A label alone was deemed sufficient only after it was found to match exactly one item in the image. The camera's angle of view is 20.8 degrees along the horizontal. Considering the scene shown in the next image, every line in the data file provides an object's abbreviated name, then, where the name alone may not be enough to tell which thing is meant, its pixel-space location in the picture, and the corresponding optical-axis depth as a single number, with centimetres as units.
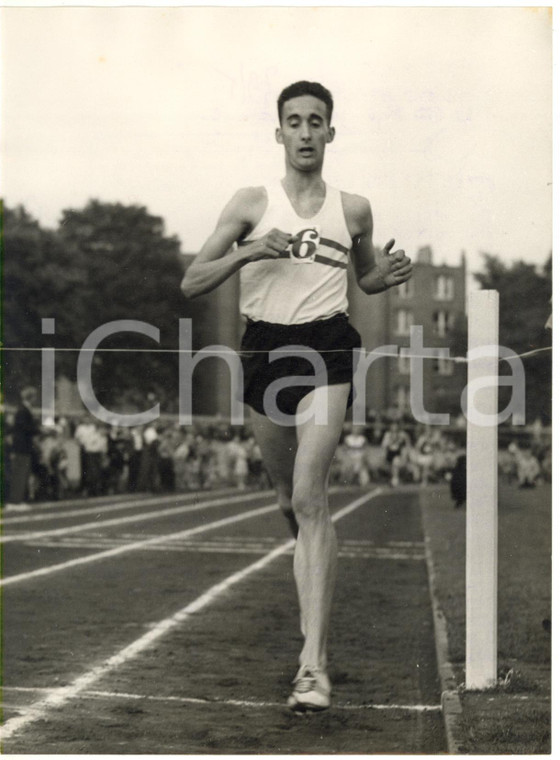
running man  489
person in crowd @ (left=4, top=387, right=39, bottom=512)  1535
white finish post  696
